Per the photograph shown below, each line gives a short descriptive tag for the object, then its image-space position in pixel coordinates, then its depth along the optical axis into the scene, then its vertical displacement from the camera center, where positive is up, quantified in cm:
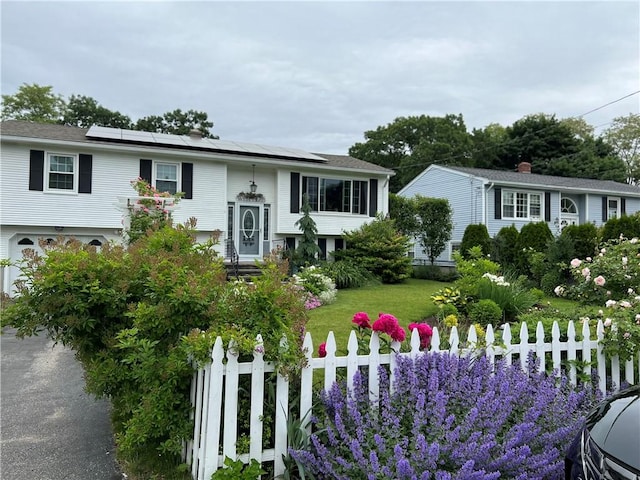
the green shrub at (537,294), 787 -81
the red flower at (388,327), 283 -52
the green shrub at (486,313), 655 -98
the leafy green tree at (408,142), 3716 +1068
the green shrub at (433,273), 1628 -87
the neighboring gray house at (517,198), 1988 +282
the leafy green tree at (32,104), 2838 +1026
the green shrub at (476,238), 1580 +56
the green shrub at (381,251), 1419 +2
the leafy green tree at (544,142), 3375 +915
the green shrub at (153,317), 257 -44
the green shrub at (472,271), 761 -38
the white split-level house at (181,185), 1238 +228
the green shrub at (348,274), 1259 -72
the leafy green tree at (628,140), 3812 +1066
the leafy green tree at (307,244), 1362 +24
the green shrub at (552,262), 1195 -30
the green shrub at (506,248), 1504 +16
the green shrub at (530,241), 1434 +41
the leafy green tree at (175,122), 3250 +1032
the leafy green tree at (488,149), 3622 +915
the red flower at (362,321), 314 -53
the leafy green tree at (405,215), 1748 +157
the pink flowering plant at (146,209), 664 +73
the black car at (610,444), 177 -90
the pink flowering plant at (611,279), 441 -40
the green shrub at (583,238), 1273 +46
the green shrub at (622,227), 1230 +79
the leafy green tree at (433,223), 1730 +123
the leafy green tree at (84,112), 3078 +1038
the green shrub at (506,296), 714 -78
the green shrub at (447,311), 691 -100
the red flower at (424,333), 318 -63
